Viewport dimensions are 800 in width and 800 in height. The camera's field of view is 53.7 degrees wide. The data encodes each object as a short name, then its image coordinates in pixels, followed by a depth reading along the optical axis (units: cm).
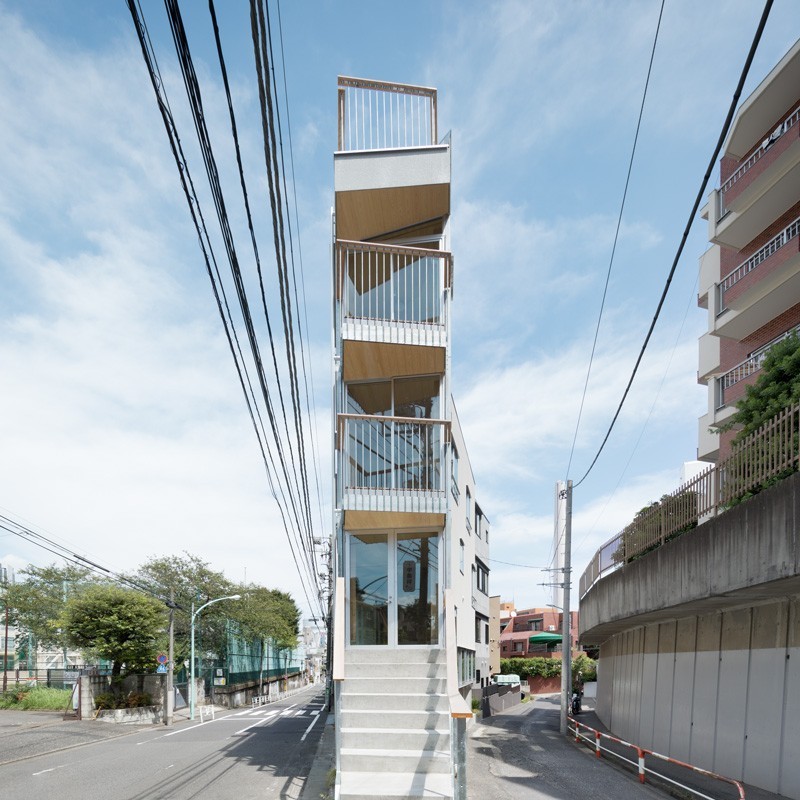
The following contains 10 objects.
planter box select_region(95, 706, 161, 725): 3087
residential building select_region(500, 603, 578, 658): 7975
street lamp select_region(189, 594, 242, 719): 3409
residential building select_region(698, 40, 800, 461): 2509
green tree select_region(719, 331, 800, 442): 1277
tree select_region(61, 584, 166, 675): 3250
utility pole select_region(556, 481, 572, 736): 2567
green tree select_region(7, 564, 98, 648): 4688
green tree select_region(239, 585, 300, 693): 5356
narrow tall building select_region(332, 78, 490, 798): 1135
